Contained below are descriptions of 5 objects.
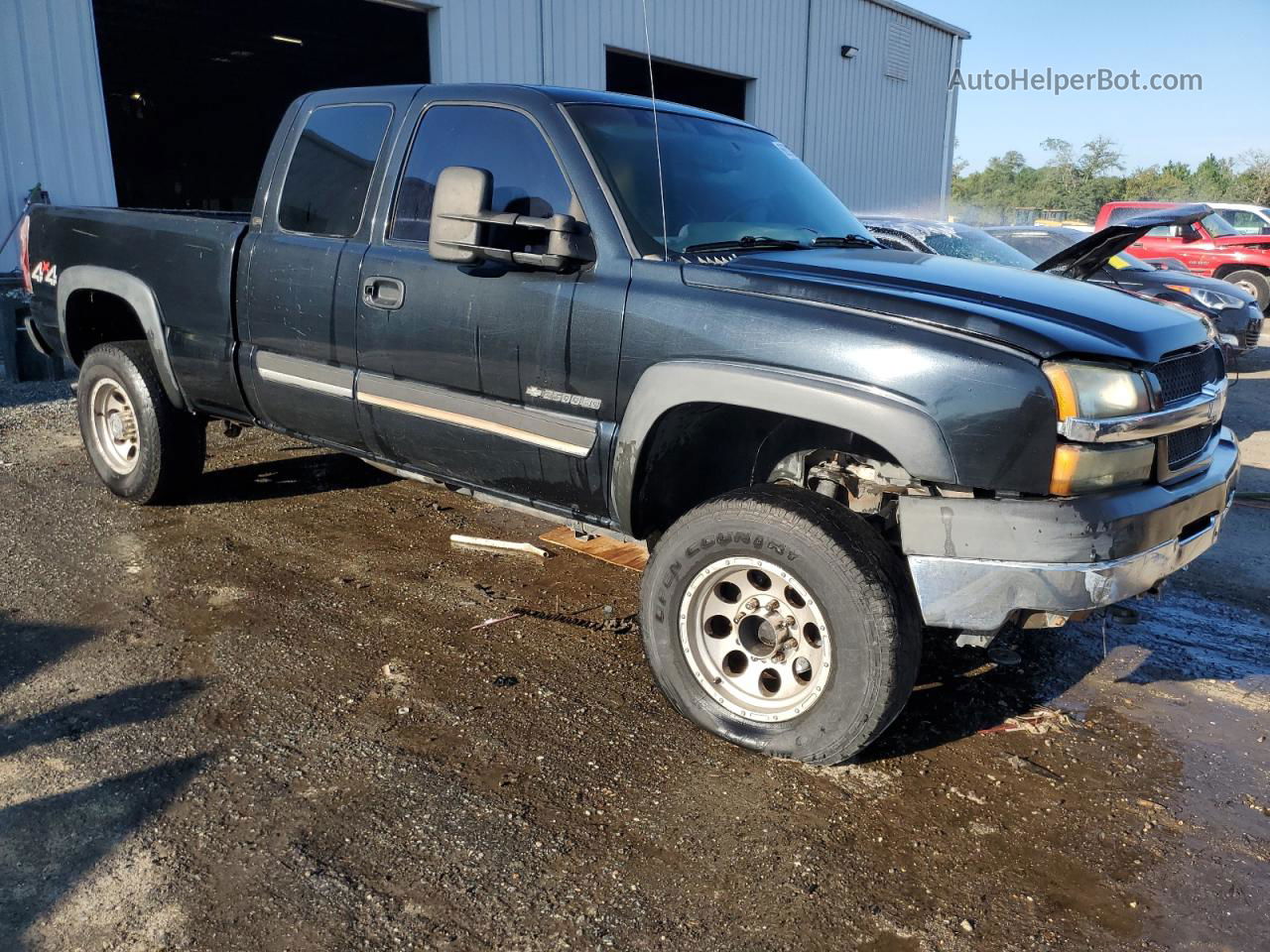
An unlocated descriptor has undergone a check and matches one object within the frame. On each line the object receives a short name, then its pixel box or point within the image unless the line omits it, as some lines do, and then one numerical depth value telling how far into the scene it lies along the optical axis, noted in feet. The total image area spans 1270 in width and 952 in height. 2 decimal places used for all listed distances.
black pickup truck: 8.60
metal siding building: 30.68
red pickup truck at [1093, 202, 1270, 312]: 52.08
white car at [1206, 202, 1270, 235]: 55.26
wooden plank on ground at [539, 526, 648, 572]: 15.33
